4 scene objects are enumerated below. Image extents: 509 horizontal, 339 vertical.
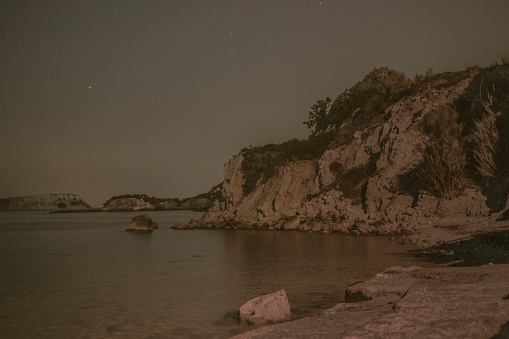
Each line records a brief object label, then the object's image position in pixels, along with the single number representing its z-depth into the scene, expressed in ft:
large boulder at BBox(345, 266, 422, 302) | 38.68
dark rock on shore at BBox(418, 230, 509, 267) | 58.85
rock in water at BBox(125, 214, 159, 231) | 195.98
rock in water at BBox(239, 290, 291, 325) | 38.50
